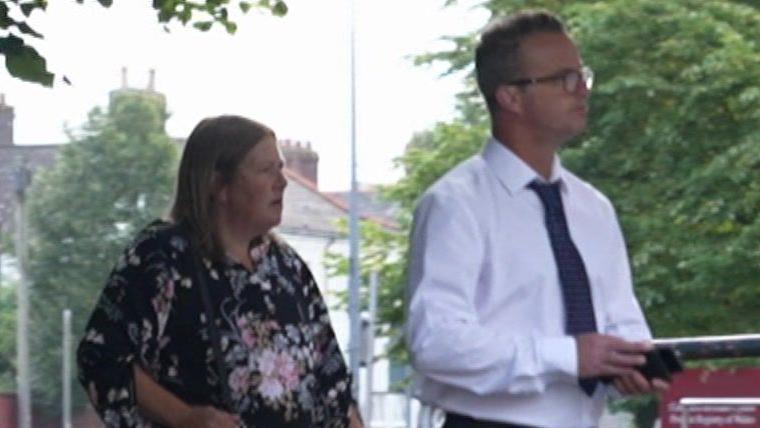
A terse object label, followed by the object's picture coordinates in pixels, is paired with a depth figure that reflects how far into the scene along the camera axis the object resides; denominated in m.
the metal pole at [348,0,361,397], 39.10
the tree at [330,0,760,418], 30.27
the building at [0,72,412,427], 60.06
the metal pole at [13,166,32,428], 52.62
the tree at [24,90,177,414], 57.59
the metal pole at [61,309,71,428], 53.45
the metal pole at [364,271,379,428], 35.25
